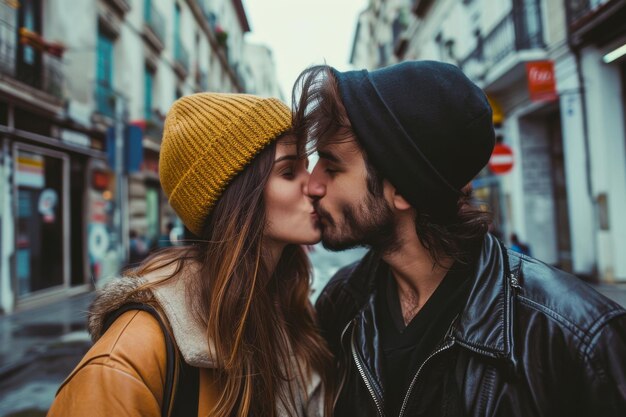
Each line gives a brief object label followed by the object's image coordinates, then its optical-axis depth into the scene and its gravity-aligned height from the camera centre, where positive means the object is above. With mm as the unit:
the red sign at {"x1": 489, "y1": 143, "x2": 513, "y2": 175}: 8008 +984
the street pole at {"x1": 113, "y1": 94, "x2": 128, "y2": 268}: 6281 +1062
